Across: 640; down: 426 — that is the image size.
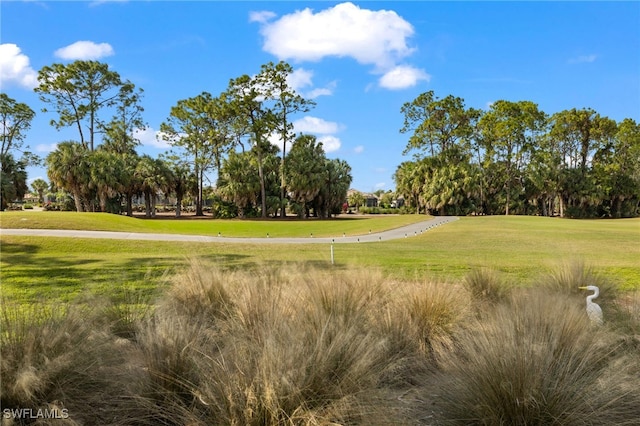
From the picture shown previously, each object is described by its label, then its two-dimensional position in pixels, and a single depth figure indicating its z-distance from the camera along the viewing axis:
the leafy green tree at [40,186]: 96.81
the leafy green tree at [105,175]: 42.09
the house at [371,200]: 109.00
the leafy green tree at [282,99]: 49.16
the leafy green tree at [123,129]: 55.16
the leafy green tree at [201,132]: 52.16
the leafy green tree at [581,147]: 57.94
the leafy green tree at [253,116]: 48.53
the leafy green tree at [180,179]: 50.50
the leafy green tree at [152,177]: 47.09
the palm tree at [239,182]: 47.88
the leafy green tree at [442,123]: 58.62
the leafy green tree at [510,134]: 56.97
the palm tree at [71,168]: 41.56
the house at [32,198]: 102.75
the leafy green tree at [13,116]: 50.97
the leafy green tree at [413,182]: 58.12
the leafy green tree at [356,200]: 87.79
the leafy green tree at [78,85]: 49.72
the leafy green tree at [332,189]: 51.16
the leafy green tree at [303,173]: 48.62
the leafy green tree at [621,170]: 58.00
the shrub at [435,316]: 4.31
